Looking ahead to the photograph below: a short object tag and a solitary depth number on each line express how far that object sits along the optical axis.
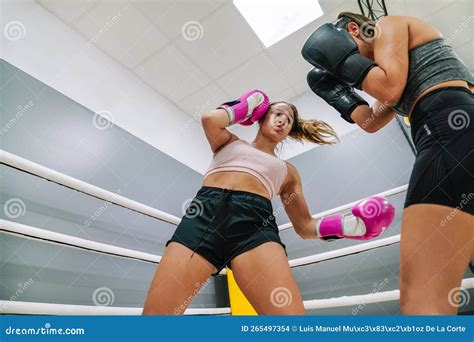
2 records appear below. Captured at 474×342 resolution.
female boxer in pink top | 1.16
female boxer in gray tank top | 0.77
